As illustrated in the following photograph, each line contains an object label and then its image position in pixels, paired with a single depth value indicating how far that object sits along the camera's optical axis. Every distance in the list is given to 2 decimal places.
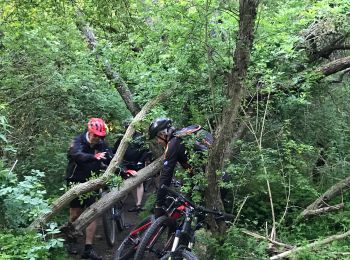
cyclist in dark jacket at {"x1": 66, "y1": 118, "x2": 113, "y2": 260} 6.78
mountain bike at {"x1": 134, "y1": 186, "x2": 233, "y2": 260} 5.20
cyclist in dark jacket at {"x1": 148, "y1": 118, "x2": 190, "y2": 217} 5.57
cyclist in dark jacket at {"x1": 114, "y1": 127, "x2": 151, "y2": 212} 9.09
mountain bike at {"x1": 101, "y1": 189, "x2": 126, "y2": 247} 7.48
